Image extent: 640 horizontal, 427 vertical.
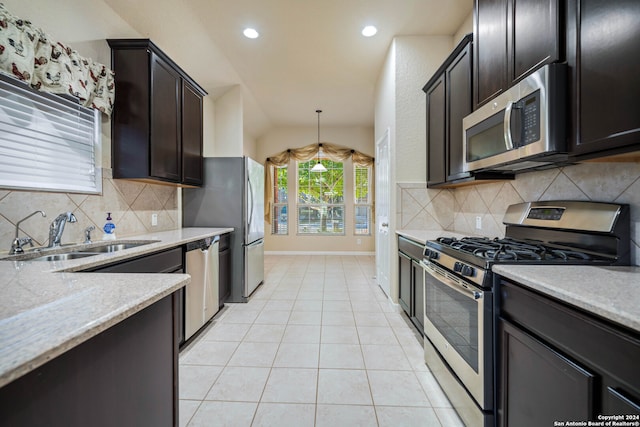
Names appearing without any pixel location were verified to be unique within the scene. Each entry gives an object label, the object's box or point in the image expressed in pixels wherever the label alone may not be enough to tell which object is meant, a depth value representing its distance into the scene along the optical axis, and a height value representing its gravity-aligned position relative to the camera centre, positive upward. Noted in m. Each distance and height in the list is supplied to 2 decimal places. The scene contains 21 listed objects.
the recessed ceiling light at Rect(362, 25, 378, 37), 2.94 +1.96
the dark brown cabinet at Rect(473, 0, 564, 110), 1.27 +0.91
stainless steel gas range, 1.23 -0.28
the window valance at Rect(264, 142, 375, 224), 6.61 +1.34
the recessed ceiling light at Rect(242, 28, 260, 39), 3.01 +1.97
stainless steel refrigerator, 3.34 +0.09
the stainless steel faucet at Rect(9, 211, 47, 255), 1.50 -0.17
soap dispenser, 2.17 -0.14
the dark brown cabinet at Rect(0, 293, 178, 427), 0.54 -0.41
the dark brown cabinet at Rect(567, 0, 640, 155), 0.95 +0.52
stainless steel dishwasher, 2.33 -0.66
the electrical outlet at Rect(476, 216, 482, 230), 2.44 -0.09
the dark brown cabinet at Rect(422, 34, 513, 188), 2.12 +0.85
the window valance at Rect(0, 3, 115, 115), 1.48 +0.92
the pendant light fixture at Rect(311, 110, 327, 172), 5.79 +0.94
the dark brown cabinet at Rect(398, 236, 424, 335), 2.28 -0.62
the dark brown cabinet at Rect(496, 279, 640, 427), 0.71 -0.46
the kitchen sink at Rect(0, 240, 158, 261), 1.50 -0.24
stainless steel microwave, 1.23 +0.46
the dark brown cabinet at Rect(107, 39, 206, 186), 2.30 +0.86
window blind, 1.60 +0.47
